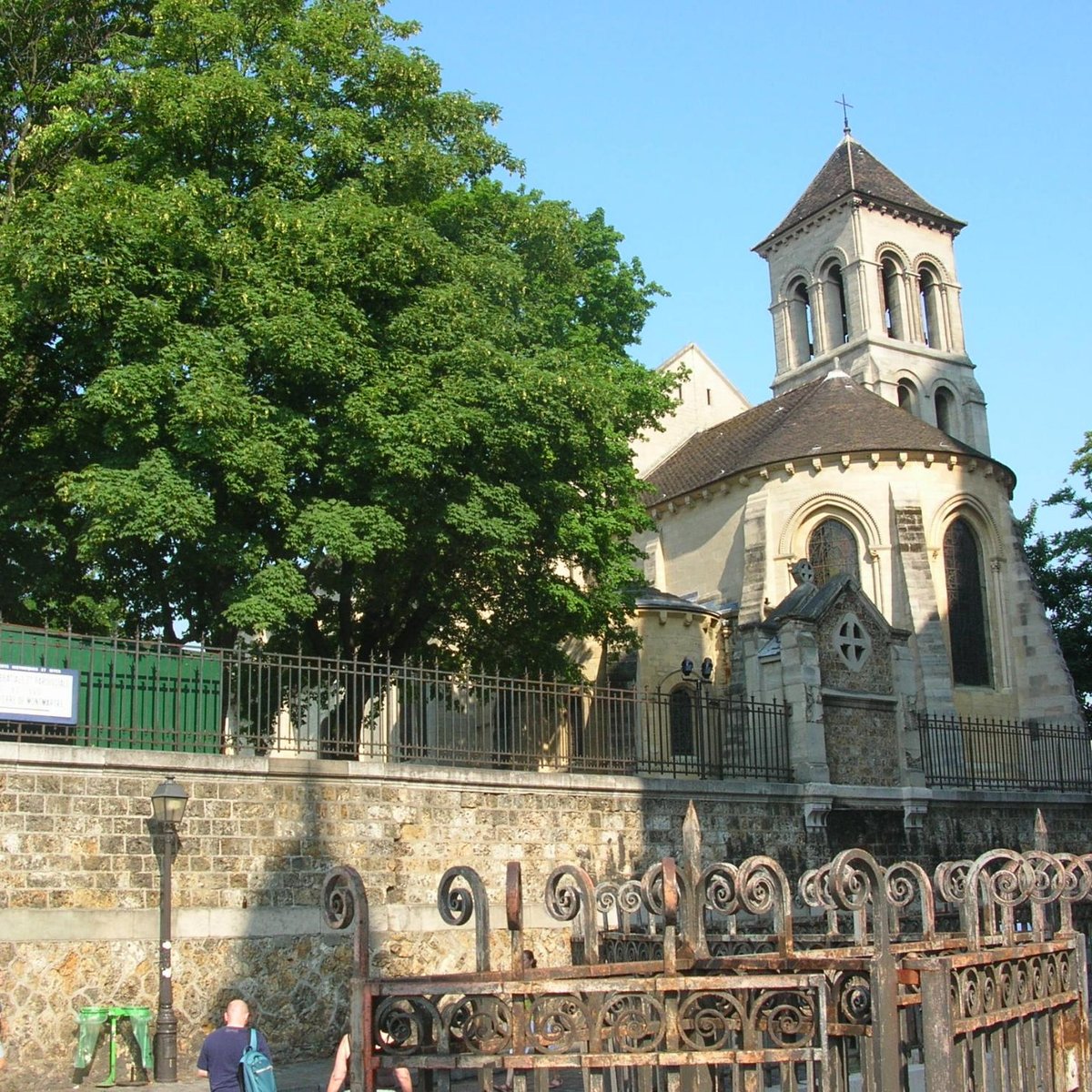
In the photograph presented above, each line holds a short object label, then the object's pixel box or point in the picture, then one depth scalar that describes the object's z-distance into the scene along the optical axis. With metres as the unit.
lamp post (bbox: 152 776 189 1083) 11.98
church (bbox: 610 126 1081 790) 29.39
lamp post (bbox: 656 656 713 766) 17.72
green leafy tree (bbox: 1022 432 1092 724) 34.44
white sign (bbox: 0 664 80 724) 12.34
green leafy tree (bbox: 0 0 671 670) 16.53
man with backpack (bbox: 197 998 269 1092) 8.29
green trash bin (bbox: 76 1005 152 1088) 11.73
